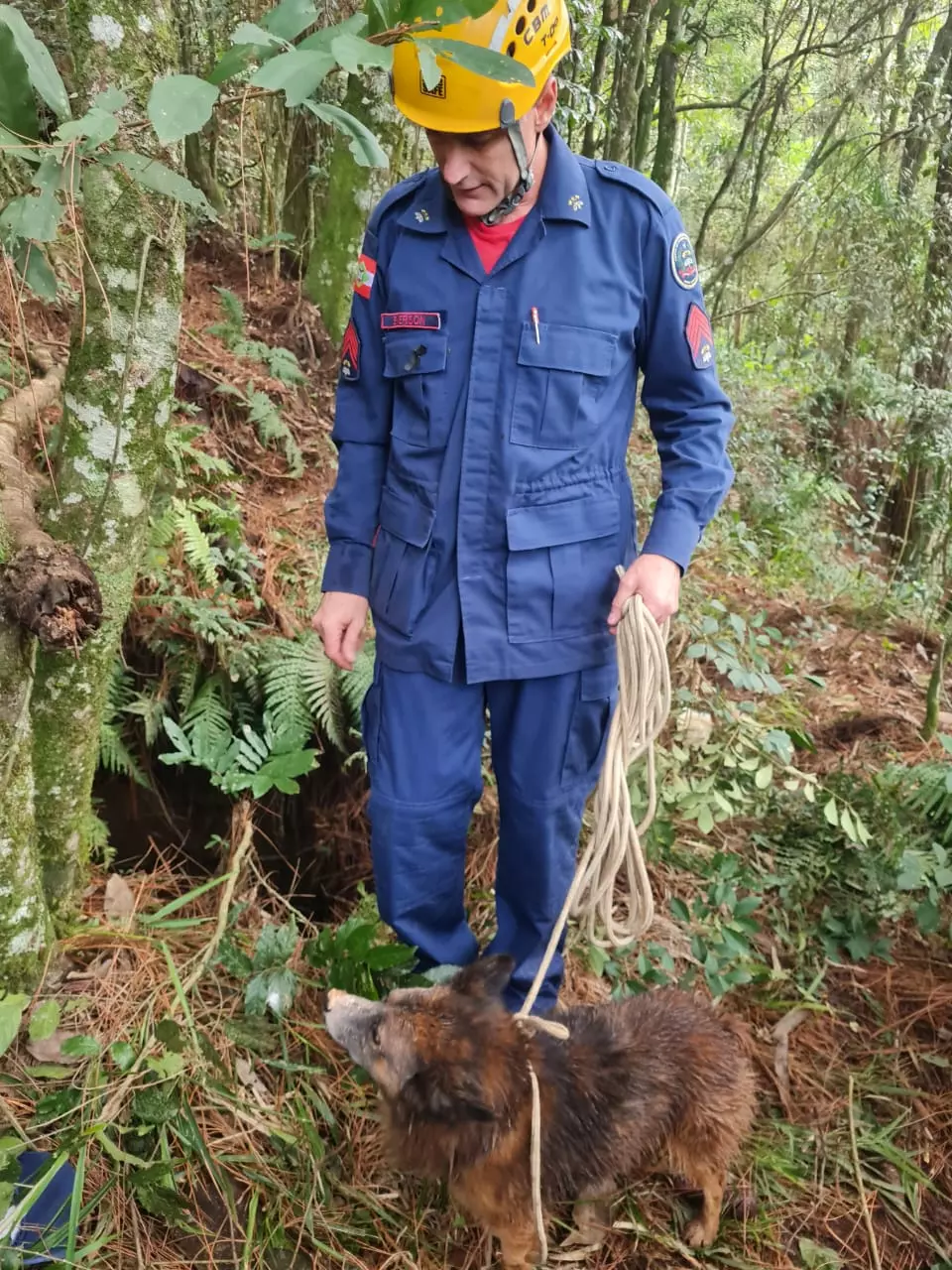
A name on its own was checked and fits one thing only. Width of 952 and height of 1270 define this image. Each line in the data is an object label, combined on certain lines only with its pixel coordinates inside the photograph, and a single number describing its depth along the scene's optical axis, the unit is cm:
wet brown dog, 209
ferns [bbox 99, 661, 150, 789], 313
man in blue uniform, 221
